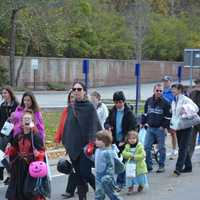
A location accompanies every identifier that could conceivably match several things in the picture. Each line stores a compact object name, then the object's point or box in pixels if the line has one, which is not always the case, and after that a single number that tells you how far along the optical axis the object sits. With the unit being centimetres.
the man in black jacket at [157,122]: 1204
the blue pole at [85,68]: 1908
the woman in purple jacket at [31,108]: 951
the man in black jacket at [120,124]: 1033
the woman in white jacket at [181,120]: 1169
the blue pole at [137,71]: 2002
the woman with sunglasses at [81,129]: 901
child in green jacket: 1016
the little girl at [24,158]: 846
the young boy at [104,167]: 859
